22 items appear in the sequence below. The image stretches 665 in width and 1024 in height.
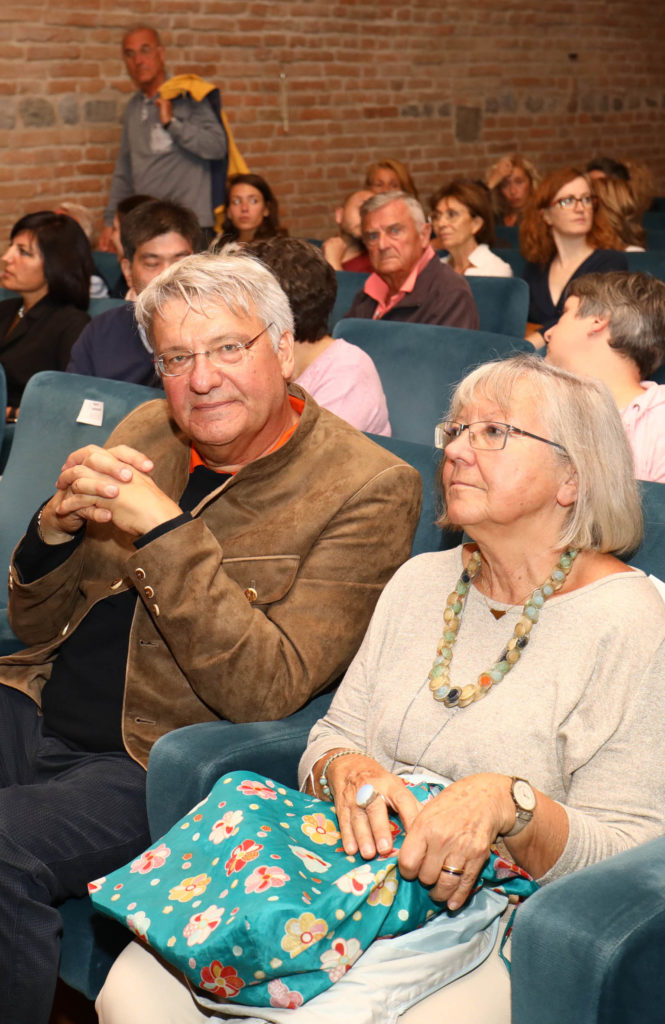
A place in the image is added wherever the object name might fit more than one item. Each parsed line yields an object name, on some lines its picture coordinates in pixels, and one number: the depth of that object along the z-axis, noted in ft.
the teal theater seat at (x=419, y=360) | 9.36
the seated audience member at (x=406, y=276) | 12.55
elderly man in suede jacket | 5.43
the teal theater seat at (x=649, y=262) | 14.33
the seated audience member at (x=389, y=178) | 20.16
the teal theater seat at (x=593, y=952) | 3.76
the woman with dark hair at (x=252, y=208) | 18.86
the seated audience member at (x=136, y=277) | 10.71
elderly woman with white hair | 4.39
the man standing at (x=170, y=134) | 20.40
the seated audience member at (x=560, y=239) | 15.10
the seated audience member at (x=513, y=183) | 23.06
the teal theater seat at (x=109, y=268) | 16.71
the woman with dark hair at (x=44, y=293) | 13.41
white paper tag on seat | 8.53
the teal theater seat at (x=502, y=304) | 12.69
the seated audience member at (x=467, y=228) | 16.76
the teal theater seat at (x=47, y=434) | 8.51
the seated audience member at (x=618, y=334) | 7.73
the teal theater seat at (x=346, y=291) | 14.66
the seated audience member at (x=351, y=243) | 17.74
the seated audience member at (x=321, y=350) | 9.20
